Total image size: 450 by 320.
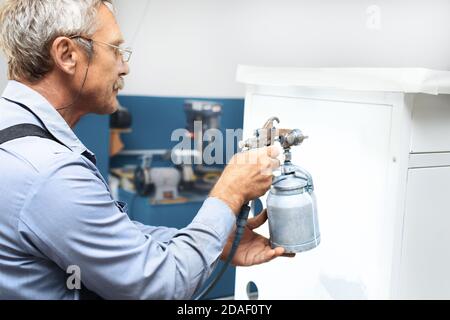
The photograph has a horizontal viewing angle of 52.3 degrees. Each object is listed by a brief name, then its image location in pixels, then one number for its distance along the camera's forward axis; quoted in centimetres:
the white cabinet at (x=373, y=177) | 90
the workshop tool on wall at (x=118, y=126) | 228
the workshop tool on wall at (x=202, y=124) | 244
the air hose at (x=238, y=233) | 88
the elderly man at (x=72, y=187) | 67
